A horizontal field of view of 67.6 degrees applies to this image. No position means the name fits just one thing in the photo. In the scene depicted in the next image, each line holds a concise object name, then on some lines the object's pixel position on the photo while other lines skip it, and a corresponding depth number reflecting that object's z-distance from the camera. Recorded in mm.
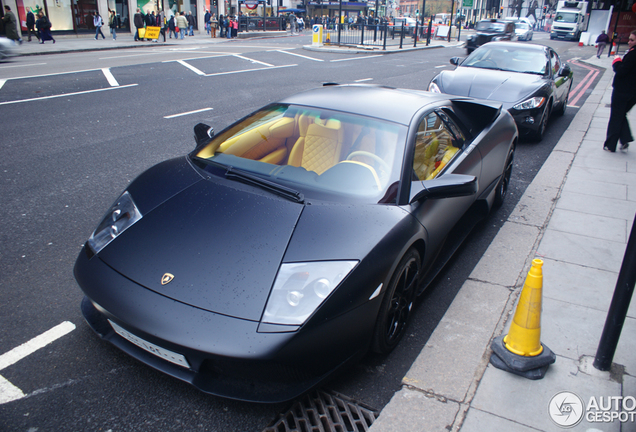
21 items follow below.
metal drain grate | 2234
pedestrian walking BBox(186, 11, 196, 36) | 36331
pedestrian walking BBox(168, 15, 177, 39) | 32188
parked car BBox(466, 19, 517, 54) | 31145
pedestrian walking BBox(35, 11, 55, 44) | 23969
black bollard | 2264
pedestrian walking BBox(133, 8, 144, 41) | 27953
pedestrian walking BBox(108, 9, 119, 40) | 28083
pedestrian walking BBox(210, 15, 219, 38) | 35031
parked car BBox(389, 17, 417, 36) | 31431
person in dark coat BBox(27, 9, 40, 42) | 24969
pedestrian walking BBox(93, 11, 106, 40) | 27784
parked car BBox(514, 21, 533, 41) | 40156
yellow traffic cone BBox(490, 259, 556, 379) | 2506
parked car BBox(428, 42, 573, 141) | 7344
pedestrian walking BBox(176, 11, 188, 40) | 31844
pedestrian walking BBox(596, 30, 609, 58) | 24444
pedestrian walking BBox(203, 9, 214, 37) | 38109
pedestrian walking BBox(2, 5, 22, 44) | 22016
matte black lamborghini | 2100
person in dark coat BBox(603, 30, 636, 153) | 6254
